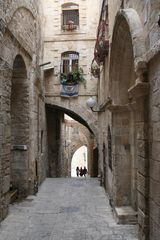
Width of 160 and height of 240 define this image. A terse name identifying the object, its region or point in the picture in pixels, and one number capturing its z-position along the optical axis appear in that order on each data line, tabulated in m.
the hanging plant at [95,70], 11.30
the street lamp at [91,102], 10.43
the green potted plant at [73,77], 12.91
